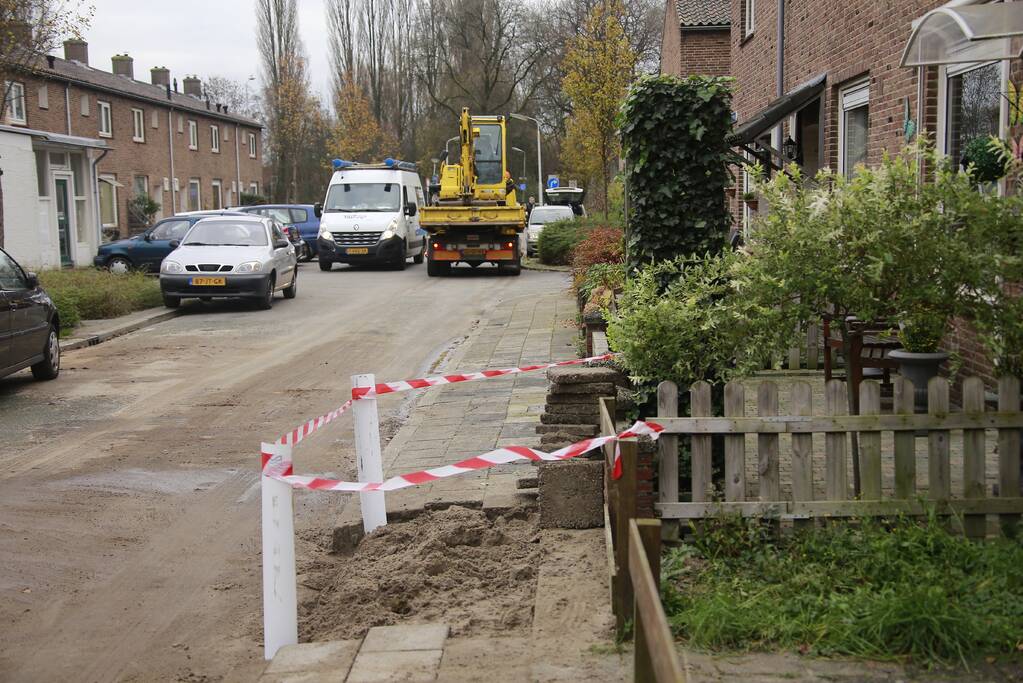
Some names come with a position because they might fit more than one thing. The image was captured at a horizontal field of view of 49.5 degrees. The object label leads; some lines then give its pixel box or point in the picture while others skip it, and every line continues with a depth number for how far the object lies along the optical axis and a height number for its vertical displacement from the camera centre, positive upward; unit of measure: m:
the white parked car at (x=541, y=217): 35.25 +0.73
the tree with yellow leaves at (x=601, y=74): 34.53 +5.13
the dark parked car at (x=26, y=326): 11.45 -0.81
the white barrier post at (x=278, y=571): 4.77 -1.40
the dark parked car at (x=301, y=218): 36.22 +0.90
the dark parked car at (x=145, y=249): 27.20 -0.02
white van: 30.22 +0.72
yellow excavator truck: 27.25 +0.54
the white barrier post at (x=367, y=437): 6.55 -1.15
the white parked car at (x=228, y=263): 19.84 -0.31
